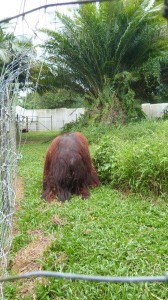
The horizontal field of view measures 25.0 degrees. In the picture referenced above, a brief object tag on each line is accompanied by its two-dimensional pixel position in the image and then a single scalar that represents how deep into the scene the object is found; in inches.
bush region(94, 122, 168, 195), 153.3
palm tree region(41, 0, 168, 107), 443.5
